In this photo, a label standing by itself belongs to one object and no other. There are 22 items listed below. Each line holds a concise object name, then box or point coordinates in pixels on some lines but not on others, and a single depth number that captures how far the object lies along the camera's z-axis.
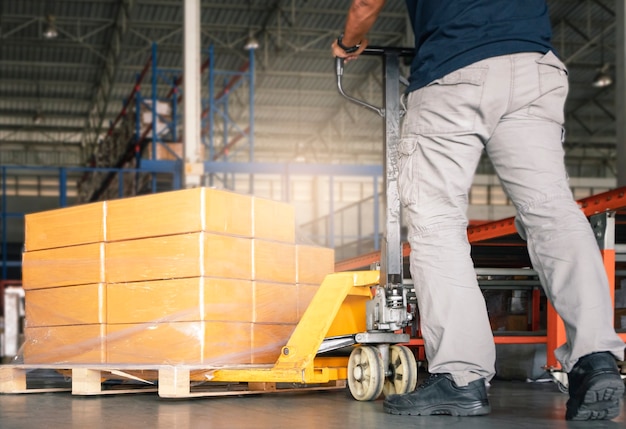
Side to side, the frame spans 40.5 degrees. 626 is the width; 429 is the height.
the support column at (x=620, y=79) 10.41
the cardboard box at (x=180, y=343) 3.74
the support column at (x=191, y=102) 11.56
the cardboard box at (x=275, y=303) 4.04
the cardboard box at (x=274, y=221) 4.11
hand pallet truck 3.22
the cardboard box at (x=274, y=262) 4.06
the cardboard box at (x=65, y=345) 4.05
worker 2.74
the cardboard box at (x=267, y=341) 4.00
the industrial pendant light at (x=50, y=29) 18.86
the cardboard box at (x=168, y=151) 13.84
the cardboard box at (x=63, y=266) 4.09
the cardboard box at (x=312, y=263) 4.39
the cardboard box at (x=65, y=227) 4.14
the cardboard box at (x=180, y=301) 3.76
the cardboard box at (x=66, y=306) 4.06
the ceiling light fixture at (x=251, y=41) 19.19
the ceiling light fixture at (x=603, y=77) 22.89
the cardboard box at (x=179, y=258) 3.78
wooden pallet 3.57
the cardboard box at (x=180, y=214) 3.81
